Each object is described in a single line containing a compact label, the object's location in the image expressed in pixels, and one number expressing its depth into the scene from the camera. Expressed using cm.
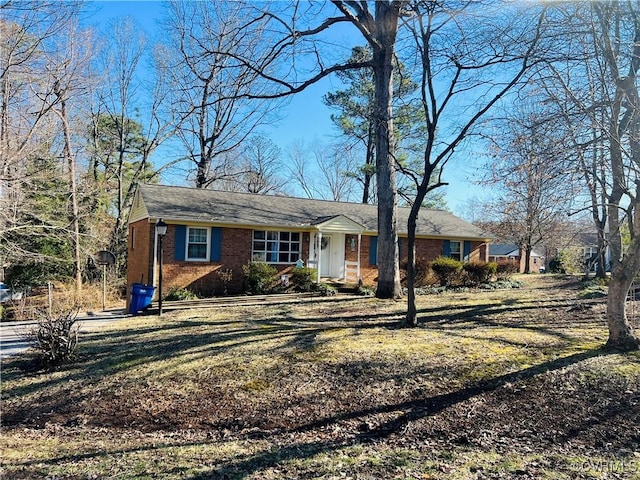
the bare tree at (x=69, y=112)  1422
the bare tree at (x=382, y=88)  1180
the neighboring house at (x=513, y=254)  5198
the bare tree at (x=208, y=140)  2720
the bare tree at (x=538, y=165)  682
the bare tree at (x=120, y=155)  2567
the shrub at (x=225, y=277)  1594
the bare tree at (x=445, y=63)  770
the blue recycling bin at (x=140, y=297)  1154
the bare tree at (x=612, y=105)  625
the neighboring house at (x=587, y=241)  2859
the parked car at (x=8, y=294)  1664
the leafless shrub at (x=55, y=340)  638
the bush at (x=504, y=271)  2084
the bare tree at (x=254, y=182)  3353
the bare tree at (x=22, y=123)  1038
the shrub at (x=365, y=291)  1555
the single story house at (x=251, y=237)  1534
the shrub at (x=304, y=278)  1667
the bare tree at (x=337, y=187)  3825
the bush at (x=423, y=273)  1875
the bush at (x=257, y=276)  1600
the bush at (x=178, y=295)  1452
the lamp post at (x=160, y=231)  1112
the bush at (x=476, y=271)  1880
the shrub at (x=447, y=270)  1827
